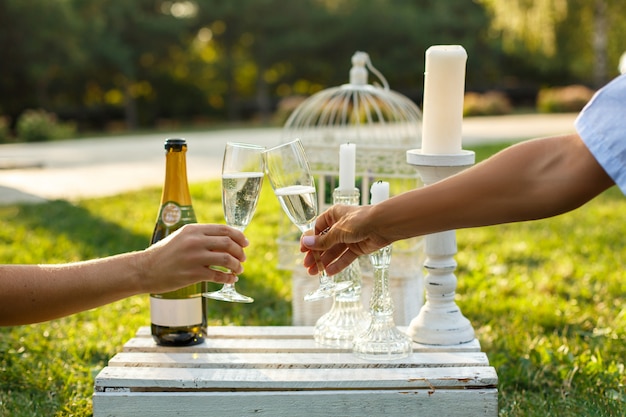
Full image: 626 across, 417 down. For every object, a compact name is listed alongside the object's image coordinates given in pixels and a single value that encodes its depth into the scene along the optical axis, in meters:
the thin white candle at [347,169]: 2.27
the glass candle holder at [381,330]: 2.13
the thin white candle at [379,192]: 2.19
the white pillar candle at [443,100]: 2.37
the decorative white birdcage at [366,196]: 3.06
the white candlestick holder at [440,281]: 2.29
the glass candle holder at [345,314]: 2.26
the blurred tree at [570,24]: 19.09
